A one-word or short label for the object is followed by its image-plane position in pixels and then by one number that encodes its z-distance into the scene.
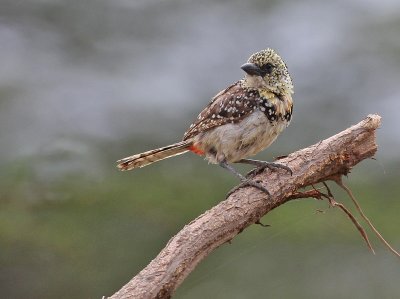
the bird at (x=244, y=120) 9.25
